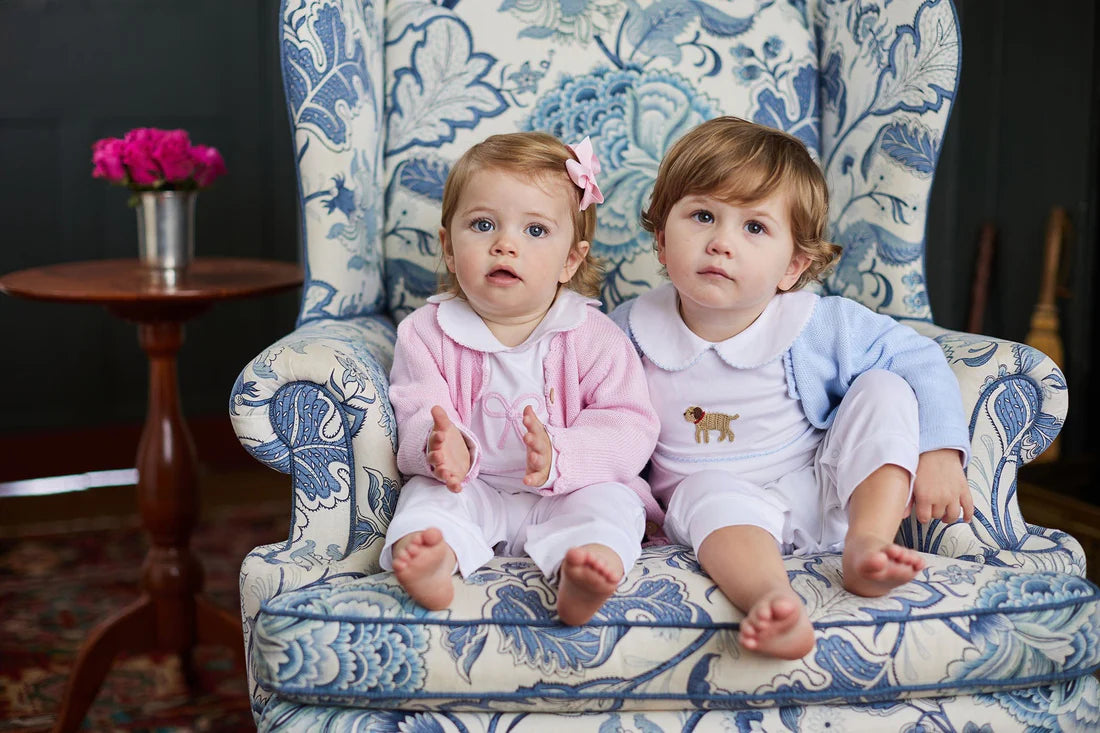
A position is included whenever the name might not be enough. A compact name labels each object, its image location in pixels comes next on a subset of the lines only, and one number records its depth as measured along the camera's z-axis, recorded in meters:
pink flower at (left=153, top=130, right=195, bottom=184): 2.03
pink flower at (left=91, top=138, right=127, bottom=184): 2.03
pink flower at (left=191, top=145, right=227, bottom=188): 2.08
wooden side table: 1.95
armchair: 1.17
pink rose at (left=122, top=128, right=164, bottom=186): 2.03
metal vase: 2.07
